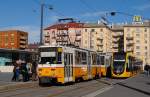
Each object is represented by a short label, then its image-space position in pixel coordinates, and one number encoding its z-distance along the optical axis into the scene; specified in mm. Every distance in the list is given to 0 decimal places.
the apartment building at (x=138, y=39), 160500
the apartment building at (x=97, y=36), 159375
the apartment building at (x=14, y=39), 191025
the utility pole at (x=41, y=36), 39775
